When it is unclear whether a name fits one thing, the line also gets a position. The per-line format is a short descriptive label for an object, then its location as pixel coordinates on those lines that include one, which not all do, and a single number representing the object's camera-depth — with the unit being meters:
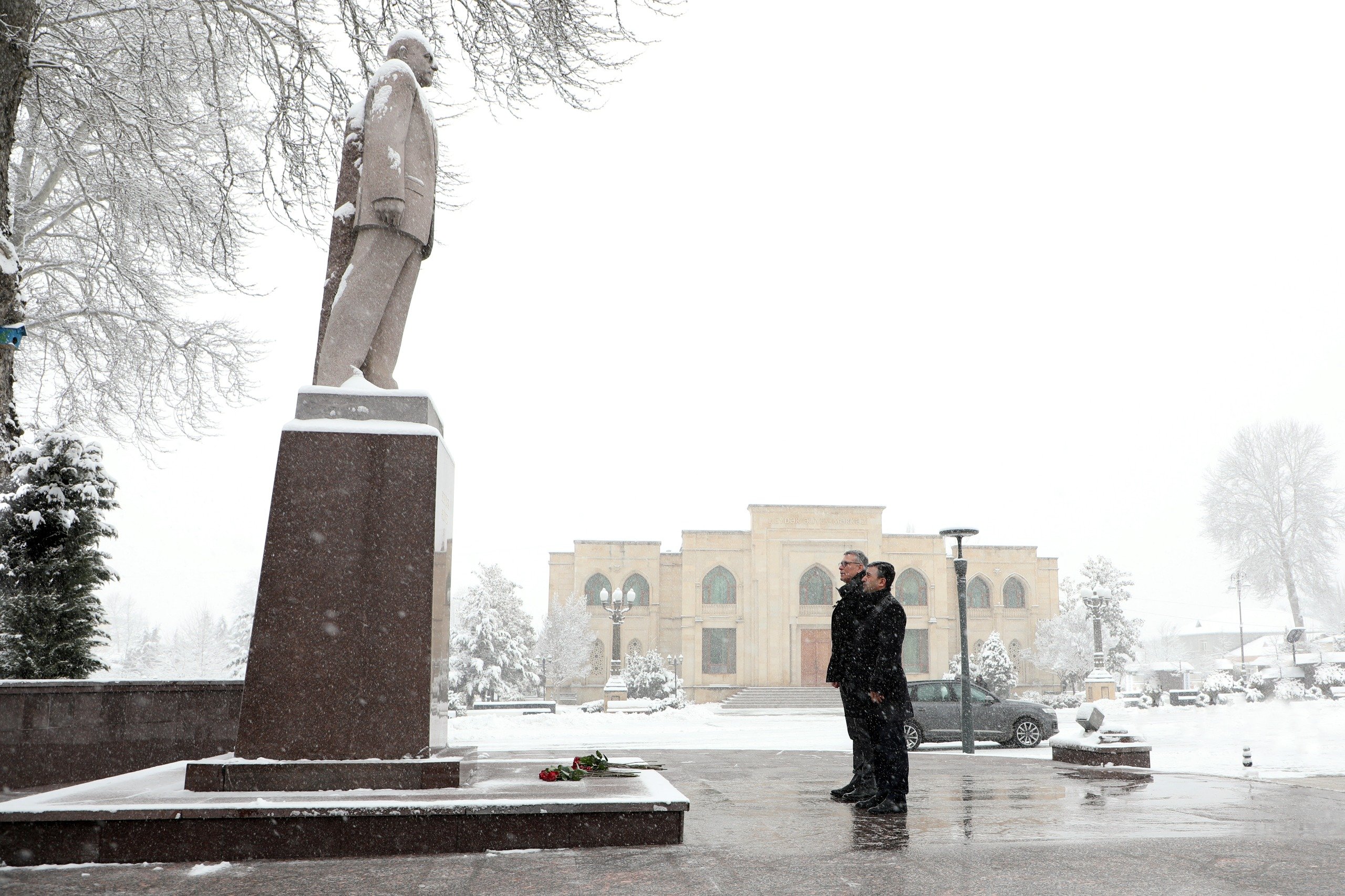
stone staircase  39.25
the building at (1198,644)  85.85
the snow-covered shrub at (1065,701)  38.53
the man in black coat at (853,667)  5.53
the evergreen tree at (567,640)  43.66
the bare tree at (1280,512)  46.84
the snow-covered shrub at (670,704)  34.18
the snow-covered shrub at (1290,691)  33.16
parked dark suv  17.59
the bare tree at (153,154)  9.63
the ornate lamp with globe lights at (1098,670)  27.05
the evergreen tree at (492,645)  37.62
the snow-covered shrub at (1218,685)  34.72
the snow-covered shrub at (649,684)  41.56
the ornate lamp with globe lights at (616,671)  32.84
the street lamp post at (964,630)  15.10
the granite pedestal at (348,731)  3.72
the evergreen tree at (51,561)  9.50
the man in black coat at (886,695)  5.13
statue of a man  5.34
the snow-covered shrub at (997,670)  41.22
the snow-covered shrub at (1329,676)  35.62
